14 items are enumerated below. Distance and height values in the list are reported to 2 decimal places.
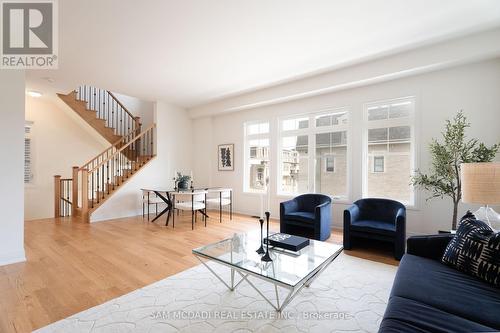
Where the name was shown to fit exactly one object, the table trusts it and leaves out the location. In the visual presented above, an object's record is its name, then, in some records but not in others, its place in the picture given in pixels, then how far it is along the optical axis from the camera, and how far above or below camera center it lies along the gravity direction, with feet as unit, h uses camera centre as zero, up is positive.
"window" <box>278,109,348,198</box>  15.40 +0.84
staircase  17.95 +1.23
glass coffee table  5.61 -2.66
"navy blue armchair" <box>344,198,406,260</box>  9.98 -2.71
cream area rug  5.82 -3.98
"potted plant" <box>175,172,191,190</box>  17.31 -1.24
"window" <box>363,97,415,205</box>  13.14 +0.98
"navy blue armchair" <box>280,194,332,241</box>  11.87 -2.70
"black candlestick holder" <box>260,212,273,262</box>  6.61 -2.60
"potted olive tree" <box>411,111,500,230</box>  9.78 +0.39
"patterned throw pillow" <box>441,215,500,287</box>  5.18 -2.00
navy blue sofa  3.85 -2.58
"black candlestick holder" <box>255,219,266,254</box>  7.16 -2.58
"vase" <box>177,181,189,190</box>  17.33 -1.46
